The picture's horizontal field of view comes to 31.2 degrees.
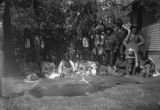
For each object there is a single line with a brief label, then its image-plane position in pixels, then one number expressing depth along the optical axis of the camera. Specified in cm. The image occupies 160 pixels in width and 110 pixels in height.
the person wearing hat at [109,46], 1393
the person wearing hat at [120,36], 1391
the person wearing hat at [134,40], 1259
